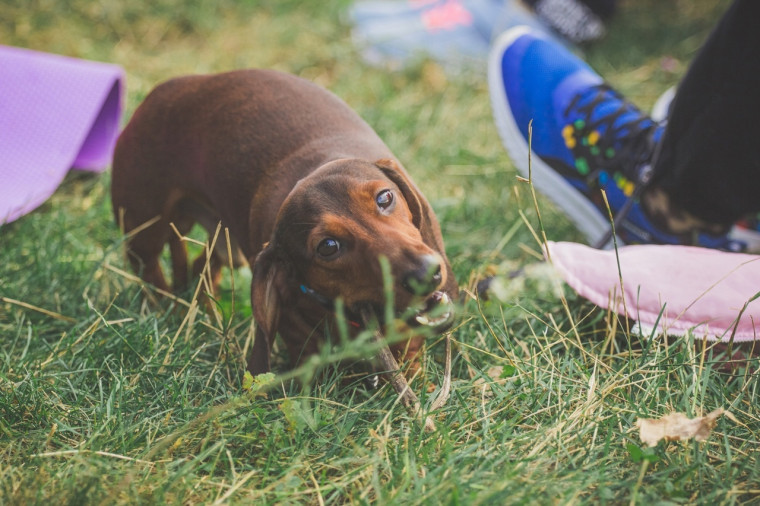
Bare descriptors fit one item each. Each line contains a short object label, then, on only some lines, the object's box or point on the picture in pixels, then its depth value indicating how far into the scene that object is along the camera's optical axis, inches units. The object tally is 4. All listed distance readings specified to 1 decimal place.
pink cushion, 89.4
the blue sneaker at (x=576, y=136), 121.6
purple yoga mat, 138.3
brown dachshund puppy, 81.4
